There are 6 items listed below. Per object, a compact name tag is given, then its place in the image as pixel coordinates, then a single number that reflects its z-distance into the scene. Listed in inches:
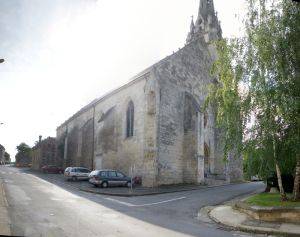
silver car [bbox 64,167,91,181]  898.5
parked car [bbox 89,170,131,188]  707.2
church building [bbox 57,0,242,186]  779.5
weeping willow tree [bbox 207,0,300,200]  384.1
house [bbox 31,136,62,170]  1505.9
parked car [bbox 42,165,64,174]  1291.0
